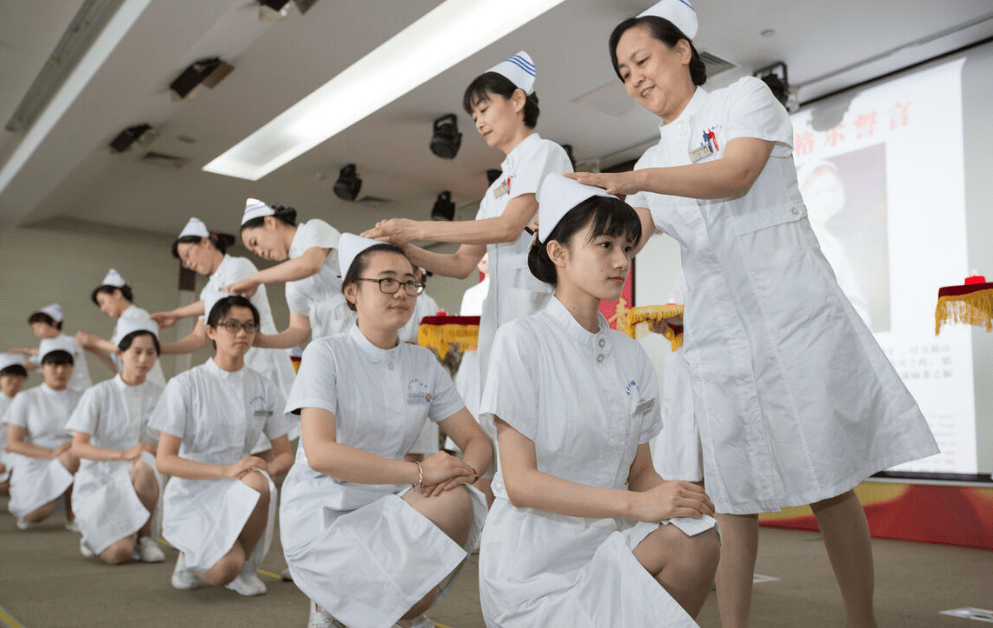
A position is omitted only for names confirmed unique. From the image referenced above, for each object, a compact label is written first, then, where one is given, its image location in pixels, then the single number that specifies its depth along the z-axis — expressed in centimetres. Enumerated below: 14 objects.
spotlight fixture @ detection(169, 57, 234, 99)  508
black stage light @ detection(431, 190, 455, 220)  768
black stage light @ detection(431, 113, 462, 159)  586
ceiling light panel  479
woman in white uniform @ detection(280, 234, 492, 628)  166
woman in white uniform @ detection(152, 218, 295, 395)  373
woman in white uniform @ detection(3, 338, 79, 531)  472
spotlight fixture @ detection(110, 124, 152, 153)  607
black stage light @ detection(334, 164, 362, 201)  707
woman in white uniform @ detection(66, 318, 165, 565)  336
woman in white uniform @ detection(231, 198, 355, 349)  300
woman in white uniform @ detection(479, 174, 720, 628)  121
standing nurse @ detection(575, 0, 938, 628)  161
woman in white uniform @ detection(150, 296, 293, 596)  257
